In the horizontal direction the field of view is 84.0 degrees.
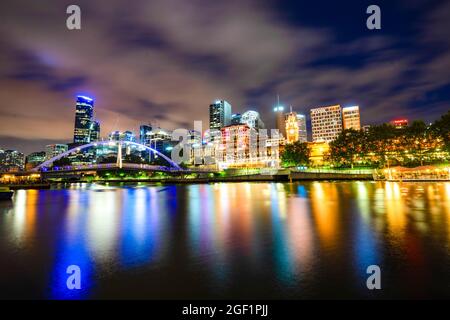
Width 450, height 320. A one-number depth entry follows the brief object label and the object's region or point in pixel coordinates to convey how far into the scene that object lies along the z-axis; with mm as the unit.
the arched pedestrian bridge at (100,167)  93500
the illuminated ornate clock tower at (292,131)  196825
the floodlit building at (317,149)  162000
